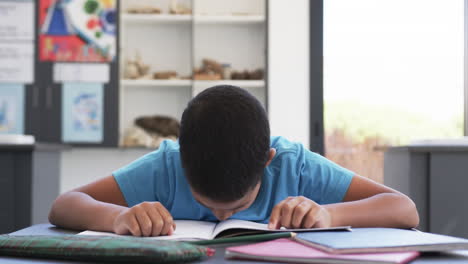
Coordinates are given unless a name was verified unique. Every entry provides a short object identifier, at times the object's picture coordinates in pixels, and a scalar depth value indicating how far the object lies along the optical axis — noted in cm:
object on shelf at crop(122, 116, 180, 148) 421
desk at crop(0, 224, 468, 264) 71
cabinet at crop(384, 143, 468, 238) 238
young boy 98
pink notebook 69
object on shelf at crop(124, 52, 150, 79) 423
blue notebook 72
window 441
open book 88
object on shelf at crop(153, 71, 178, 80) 420
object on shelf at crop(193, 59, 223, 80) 418
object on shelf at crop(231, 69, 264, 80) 424
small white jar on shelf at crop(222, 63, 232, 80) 425
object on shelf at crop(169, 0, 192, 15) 420
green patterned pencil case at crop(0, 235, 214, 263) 67
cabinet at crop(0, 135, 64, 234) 261
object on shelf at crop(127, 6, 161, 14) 418
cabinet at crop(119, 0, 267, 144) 434
